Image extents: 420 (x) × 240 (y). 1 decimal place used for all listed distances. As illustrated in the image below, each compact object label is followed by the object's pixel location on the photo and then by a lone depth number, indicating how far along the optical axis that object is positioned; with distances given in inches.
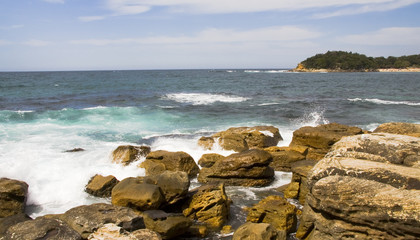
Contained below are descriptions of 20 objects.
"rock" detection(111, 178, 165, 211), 284.7
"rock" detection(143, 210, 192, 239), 258.5
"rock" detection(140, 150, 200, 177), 415.8
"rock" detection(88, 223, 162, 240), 208.2
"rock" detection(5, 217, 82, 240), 204.7
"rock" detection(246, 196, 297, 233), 271.4
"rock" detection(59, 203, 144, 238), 226.2
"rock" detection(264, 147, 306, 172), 441.7
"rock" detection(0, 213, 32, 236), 246.6
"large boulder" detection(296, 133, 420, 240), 176.2
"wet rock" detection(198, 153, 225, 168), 454.9
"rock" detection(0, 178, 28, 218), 310.8
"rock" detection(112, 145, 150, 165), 465.1
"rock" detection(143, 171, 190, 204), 304.2
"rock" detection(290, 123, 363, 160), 470.0
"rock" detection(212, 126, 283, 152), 519.5
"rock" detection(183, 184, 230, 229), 292.8
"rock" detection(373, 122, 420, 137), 423.5
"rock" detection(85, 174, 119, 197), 363.3
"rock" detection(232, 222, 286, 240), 219.9
